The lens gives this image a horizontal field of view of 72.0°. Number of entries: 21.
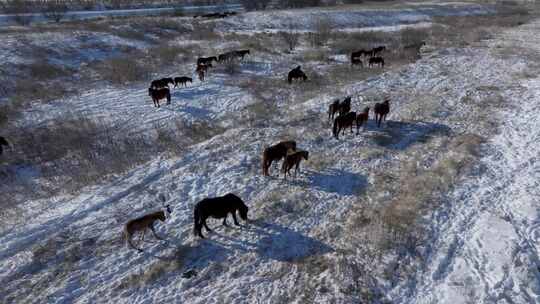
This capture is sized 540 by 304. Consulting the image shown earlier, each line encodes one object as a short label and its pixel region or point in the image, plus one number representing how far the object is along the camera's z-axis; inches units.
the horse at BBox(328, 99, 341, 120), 622.8
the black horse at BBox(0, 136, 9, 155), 546.3
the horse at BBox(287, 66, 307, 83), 860.0
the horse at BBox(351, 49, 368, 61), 1015.7
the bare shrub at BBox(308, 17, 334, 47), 1320.7
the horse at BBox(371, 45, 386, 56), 1104.5
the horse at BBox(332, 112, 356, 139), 553.9
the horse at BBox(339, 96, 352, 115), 631.8
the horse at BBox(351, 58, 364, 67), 992.4
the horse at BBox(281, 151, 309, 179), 445.4
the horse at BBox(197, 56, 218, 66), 973.5
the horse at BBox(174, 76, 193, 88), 842.2
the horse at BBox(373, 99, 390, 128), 592.1
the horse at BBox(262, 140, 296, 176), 459.5
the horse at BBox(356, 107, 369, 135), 566.3
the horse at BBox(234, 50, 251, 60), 1071.2
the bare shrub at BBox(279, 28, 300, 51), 1243.5
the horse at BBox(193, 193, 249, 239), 349.4
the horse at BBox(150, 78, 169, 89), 810.2
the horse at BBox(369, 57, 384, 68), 983.6
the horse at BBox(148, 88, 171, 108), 723.4
